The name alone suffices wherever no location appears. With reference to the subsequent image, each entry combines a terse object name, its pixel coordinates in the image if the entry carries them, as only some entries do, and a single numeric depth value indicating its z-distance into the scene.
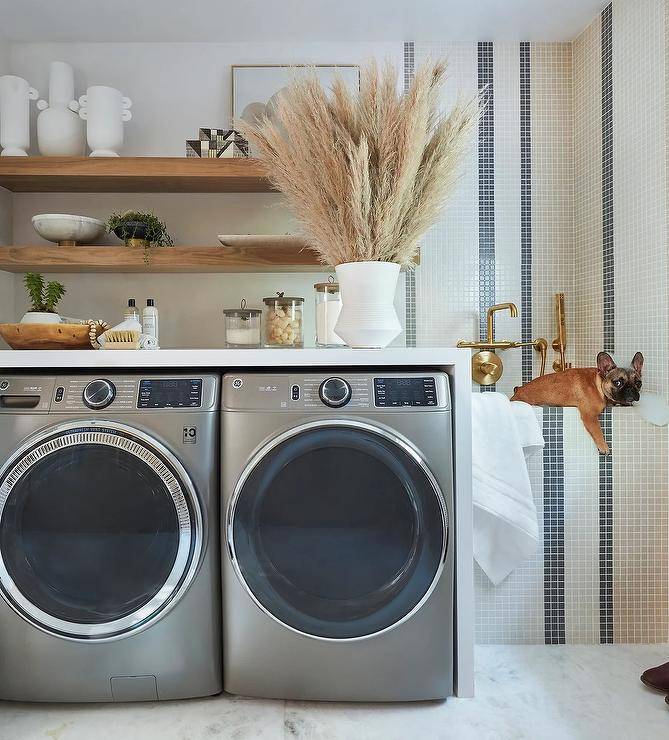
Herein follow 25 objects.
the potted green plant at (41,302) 2.02
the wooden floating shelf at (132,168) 2.28
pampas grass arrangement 1.65
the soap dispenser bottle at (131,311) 2.21
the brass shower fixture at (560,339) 2.57
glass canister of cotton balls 2.15
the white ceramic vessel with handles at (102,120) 2.35
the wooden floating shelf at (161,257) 2.29
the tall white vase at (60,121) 2.38
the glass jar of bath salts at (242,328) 2.17
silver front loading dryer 1.60
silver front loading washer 1.60
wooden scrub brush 1.78
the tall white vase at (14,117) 2.36
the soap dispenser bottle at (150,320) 2.29
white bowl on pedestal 2.31
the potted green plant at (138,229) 2.33
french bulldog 1.98
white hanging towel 1.82
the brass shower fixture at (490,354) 2.55
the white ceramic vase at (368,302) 1.73
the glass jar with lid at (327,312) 2.10
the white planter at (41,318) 2.01
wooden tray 1.85
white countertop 1.67
